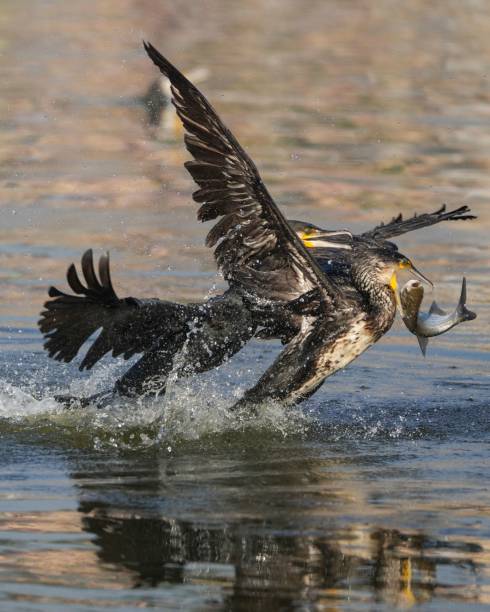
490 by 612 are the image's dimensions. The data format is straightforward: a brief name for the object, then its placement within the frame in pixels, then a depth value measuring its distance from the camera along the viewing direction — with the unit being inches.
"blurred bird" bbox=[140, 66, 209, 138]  1502.2
